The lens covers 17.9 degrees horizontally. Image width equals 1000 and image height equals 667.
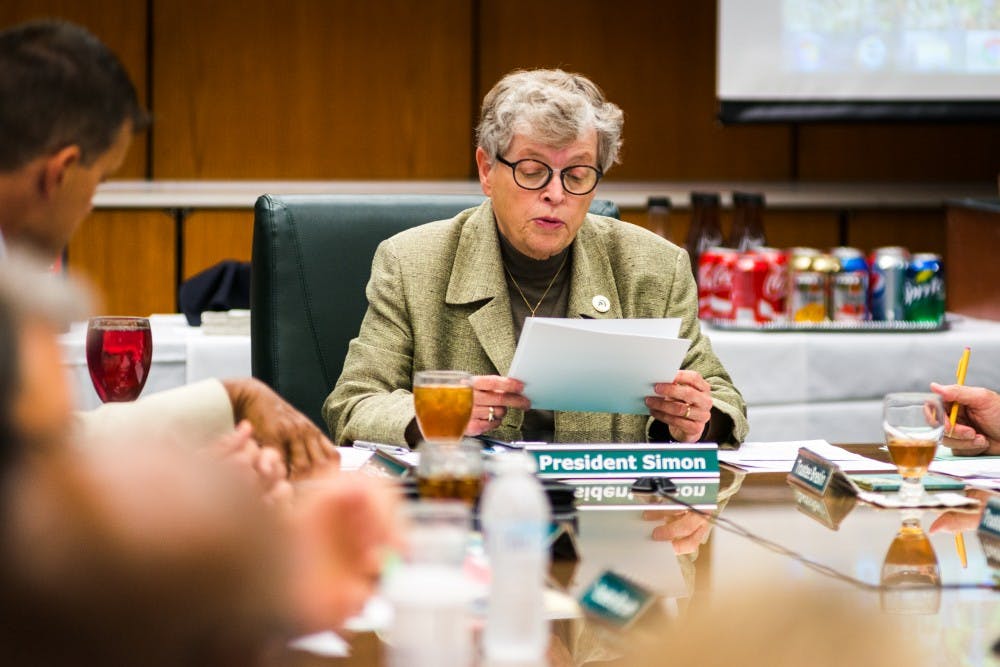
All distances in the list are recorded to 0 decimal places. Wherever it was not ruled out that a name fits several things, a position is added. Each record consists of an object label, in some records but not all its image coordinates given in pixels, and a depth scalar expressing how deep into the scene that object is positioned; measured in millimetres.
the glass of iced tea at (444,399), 4079
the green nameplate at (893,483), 4156
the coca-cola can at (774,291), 5263
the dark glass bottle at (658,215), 5615
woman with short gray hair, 4574
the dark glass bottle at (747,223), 5642
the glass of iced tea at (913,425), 3907
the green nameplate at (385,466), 3907
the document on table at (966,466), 4304
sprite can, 5281
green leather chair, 4604
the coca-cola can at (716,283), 5292
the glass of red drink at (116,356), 4338
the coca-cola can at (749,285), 5261
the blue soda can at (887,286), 5285
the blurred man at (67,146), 3279
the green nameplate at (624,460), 4114
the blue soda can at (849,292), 5274
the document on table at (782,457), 4331
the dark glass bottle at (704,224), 5618
